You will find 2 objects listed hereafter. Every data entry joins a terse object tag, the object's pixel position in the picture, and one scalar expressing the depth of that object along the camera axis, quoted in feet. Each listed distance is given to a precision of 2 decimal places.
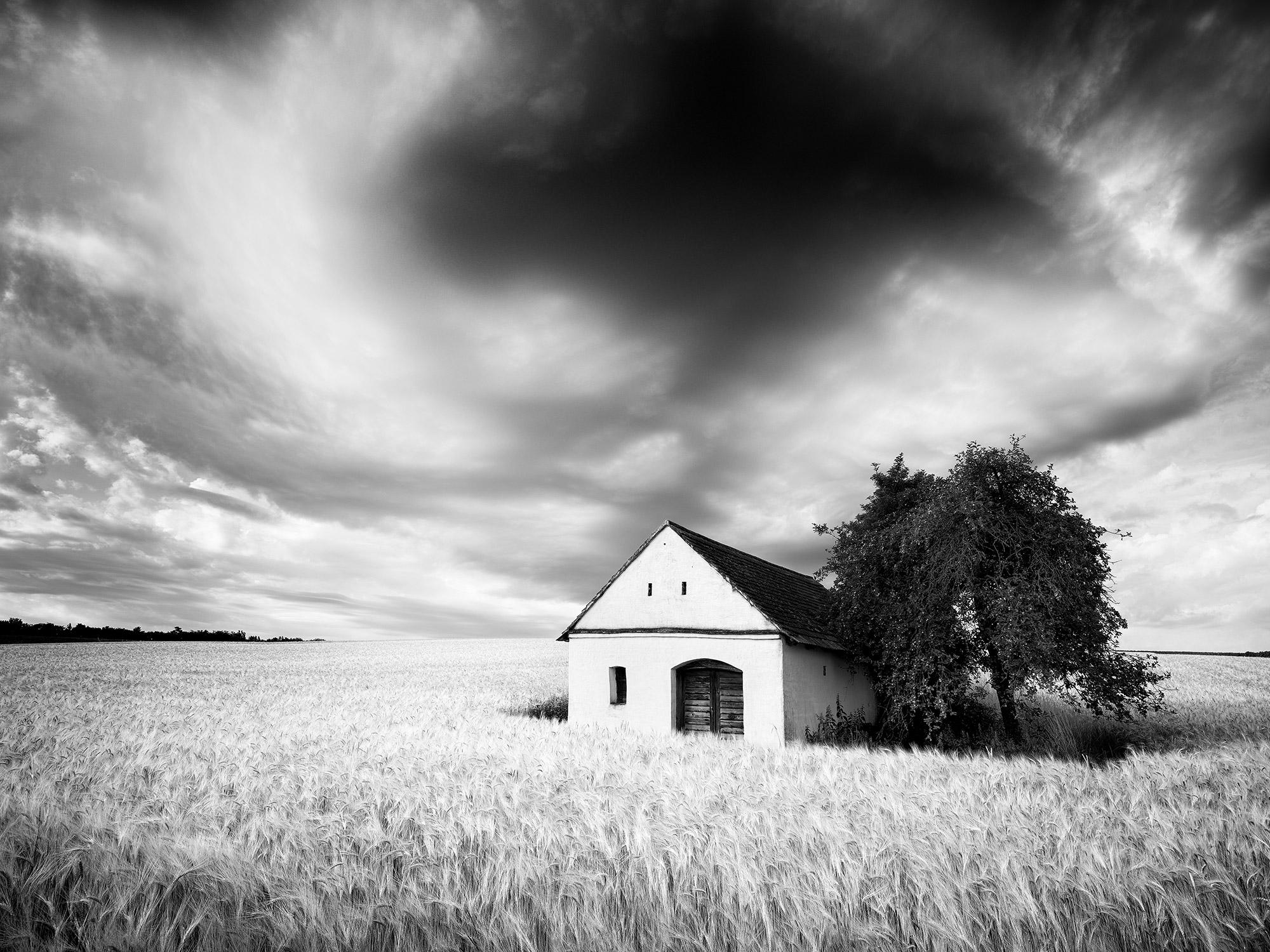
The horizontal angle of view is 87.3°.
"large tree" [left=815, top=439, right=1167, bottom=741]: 54.54
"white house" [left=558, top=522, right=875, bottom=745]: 60.95
